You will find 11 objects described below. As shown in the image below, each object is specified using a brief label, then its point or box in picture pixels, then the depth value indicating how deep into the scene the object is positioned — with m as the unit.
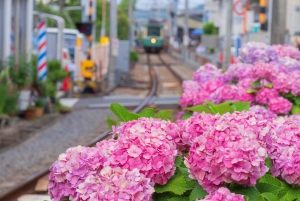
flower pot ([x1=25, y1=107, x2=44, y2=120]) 18.94
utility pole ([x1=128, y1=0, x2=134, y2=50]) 62.09
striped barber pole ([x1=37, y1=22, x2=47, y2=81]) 21.00
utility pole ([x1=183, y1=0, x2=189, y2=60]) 60.03
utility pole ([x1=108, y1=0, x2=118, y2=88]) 31.39
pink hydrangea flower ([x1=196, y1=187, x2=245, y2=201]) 3.55
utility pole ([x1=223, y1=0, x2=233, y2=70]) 24.79
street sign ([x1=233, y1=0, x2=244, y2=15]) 26.28
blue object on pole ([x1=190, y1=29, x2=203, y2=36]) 104.04
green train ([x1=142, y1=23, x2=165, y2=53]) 81.60
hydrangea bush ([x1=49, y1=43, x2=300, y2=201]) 3.60
